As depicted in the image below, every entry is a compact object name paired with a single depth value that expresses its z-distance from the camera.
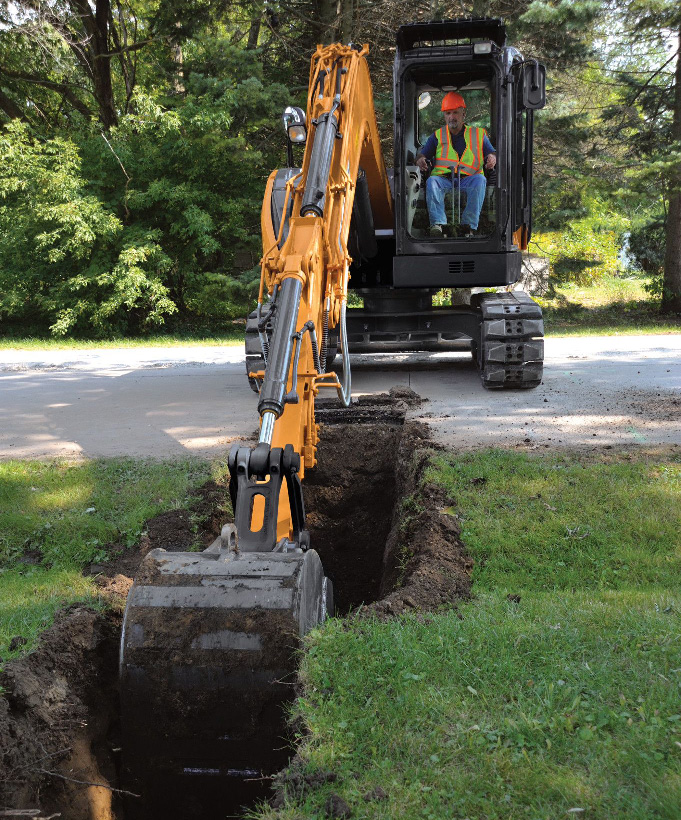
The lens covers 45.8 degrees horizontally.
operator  8.45
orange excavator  3.28
